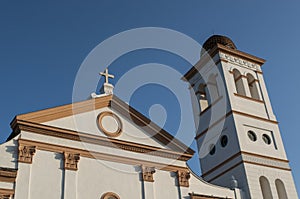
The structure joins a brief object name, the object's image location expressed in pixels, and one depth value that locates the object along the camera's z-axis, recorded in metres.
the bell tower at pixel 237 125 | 21.12
